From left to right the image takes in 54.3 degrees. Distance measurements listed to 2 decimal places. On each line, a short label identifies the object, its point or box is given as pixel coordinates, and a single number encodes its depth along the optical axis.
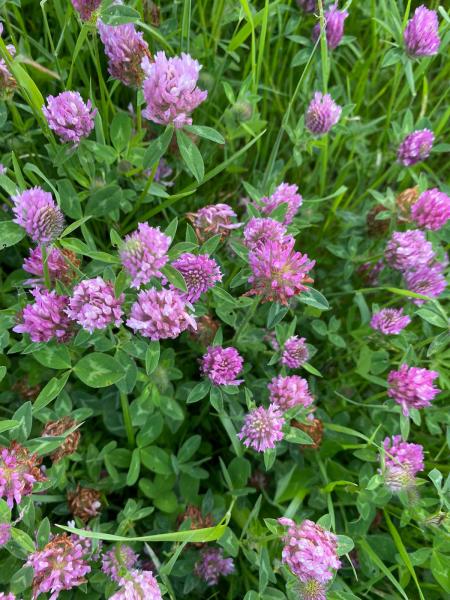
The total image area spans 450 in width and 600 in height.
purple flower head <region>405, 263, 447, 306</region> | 0.25
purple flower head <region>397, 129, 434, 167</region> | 0.27
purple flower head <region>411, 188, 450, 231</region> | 0.25
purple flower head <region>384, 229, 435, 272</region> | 0.25
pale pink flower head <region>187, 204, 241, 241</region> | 0.22
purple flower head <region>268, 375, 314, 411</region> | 0.23
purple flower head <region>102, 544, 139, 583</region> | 0.20
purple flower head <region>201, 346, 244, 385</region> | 0.22
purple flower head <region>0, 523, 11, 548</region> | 0.17
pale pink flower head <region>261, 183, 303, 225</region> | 0.23
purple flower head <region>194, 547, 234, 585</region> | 0.23
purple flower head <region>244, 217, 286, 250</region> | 0.20
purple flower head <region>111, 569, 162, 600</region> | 0.18
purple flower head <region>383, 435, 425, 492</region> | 0.22
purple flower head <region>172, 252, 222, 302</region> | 0.20
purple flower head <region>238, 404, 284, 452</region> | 0.21
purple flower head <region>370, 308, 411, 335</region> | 0.24
